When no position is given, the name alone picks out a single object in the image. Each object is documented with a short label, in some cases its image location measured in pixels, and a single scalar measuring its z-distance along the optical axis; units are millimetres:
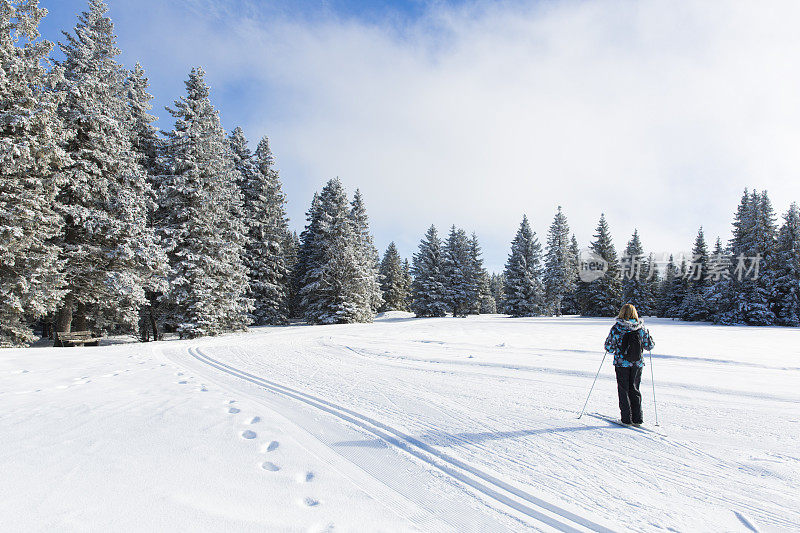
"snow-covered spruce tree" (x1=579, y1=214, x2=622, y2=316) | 42656
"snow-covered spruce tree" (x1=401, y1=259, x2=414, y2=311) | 57988
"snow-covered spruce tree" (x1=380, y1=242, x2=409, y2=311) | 54375
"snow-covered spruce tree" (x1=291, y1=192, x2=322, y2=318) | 33725
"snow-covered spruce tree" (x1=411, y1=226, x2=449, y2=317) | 43906
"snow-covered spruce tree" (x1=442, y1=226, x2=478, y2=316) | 45156
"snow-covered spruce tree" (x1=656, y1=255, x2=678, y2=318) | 48062
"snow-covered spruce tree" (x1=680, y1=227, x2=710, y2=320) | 38525
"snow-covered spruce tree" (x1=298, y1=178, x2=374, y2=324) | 29656
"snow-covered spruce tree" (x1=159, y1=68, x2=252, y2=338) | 18031
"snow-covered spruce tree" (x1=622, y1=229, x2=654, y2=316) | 45031
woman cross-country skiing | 5023
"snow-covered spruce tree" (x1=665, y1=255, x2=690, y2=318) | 45534
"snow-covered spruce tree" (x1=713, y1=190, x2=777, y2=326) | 31312
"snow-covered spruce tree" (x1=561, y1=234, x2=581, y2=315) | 50906
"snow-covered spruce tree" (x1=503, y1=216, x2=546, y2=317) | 44281
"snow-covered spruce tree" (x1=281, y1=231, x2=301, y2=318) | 34925
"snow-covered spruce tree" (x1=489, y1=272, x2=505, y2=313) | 81775
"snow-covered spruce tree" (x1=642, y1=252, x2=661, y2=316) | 46738
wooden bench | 14430
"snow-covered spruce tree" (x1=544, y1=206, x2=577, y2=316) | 49781
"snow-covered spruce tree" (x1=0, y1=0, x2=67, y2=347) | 11961
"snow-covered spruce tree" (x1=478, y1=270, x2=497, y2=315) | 69650
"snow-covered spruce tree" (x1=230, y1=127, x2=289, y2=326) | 28125
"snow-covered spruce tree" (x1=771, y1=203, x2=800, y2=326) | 30516
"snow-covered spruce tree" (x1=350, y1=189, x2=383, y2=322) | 30672
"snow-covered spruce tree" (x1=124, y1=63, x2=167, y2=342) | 19578
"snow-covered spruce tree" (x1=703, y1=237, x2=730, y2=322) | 33438
